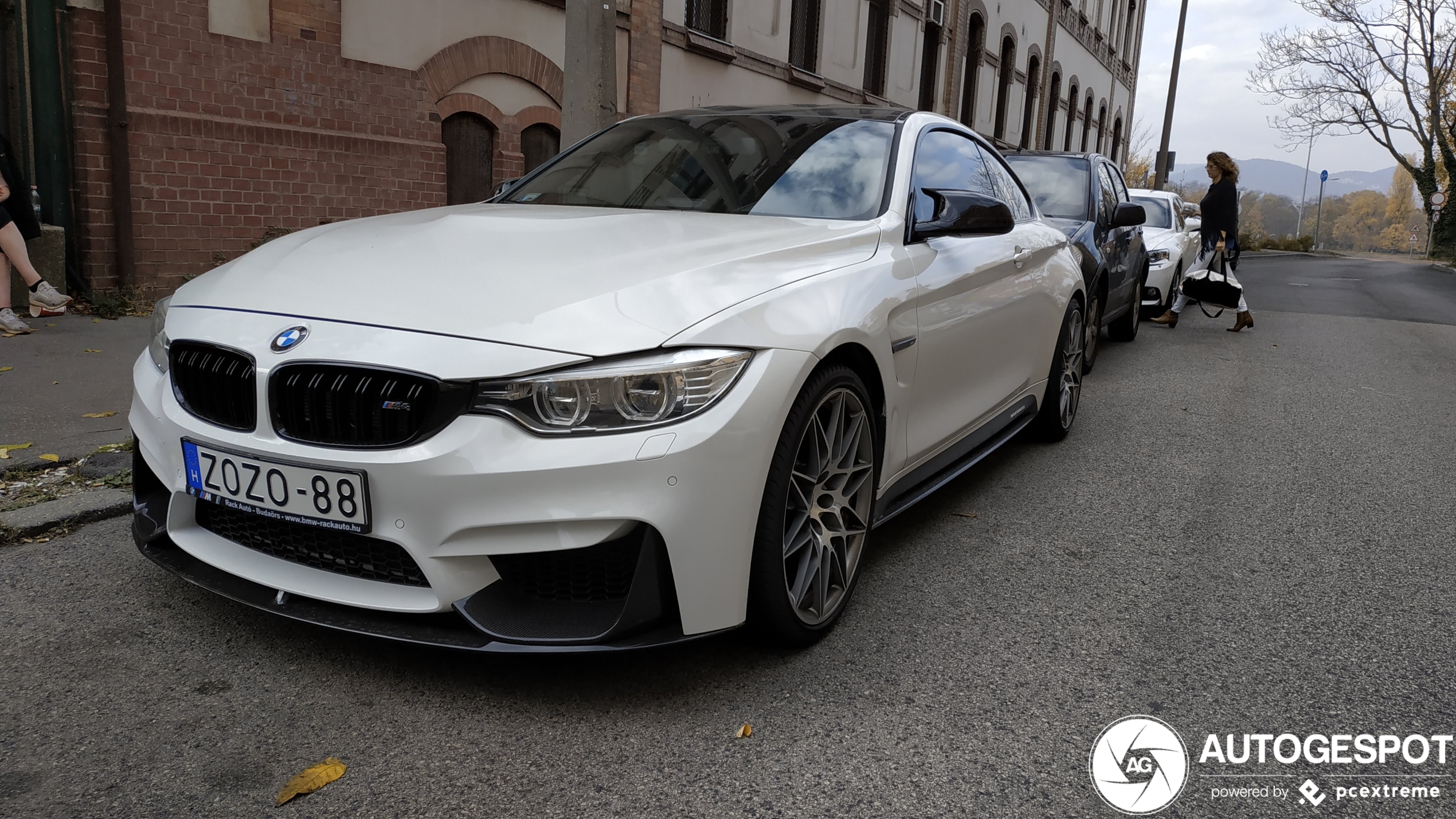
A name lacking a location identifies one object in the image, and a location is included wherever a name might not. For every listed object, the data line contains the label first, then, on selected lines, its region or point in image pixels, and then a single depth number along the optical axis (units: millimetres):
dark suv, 7492
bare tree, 39469
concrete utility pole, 6711
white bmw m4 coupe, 2375
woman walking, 10828
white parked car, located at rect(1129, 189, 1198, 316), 11594
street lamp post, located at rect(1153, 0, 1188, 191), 26531
